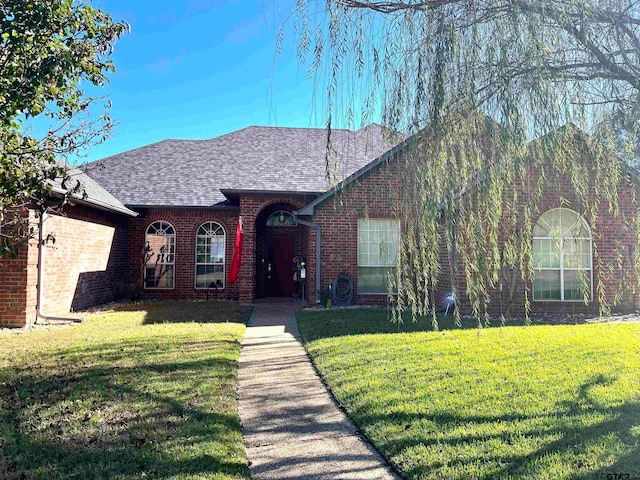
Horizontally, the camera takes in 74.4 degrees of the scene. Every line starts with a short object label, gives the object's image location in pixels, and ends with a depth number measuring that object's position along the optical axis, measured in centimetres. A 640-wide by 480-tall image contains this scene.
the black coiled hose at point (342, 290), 1188
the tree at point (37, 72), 494
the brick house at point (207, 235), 1045
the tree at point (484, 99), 330
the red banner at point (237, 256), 1267
